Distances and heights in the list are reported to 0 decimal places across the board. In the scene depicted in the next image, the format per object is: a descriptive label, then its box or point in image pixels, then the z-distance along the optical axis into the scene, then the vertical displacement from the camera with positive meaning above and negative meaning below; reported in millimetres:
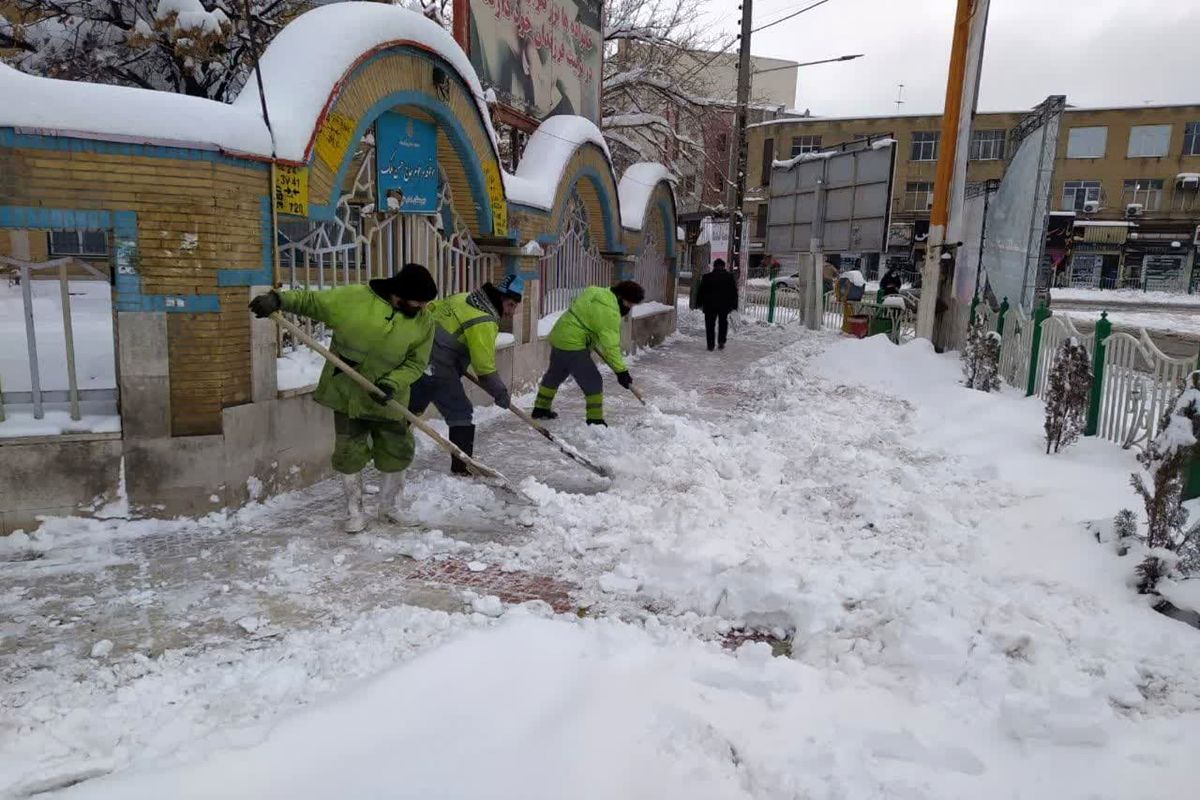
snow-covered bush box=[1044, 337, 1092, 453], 5938 -801
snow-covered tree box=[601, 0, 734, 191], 16359 +4237
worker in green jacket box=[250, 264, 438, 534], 4207 -482
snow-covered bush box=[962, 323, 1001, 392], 8556 -781
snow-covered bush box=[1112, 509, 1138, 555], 3732 -1141
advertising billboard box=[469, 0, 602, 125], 9438 +3070
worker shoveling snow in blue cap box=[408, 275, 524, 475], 5254 -559
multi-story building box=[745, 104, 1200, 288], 35875 +5526
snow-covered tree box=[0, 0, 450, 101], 8805 +2798
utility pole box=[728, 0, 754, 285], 16289 +3433
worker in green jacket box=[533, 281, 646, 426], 6699 -567
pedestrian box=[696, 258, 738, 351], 13547 -323
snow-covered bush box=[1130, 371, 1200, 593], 3500 -881
